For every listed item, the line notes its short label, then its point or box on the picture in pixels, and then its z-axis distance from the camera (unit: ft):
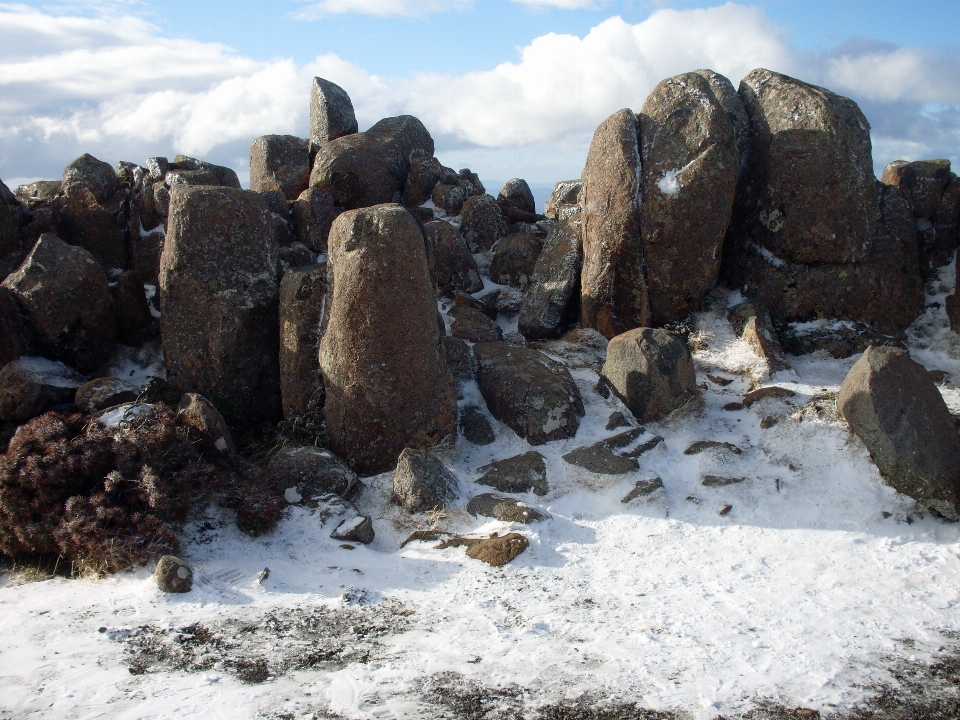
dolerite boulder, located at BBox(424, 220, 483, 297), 44.86
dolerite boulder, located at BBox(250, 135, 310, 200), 53.01
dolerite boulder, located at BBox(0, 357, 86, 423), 30.89
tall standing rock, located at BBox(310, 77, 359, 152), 52.29
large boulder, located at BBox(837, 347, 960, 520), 25.91
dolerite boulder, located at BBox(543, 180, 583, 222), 55.87
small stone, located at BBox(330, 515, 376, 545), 25.86
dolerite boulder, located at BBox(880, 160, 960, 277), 38.47
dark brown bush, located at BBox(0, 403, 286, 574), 24.48
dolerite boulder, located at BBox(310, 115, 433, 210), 48.32
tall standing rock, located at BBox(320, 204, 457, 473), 29.89
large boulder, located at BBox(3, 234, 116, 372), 34.78
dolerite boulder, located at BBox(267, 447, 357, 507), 28.07
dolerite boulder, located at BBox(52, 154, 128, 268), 44.16
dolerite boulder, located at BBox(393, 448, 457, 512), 27.48
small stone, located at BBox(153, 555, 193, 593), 22.56
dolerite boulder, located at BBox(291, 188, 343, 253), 45.11
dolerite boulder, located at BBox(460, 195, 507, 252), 48.91
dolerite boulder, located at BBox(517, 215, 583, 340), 41.29
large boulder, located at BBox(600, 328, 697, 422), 32.32
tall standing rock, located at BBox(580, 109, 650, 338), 38.55
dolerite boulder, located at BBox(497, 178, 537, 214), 57.88
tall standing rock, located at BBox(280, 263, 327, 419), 32.19
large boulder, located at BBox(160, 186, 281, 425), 33.14
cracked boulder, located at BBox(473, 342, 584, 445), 31.73
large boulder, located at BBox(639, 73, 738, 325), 37.19
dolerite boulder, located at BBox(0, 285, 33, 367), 33.17
